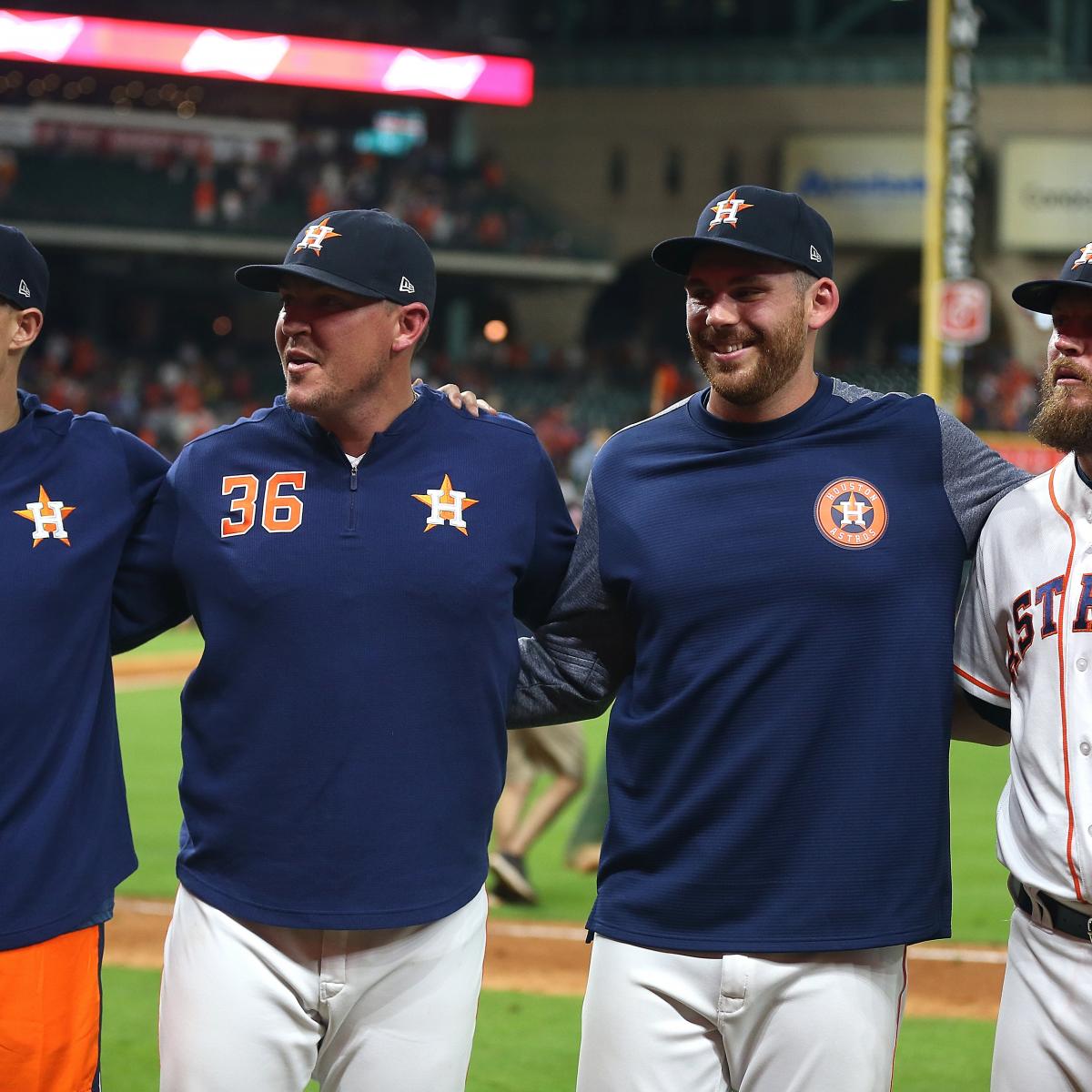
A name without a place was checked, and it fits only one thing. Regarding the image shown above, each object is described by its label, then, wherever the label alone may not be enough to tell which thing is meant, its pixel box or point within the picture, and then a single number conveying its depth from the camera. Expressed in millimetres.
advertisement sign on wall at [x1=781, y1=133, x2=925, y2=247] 68812
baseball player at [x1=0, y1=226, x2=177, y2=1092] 6297
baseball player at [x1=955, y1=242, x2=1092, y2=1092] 6156
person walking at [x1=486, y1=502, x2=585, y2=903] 15727
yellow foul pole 29234
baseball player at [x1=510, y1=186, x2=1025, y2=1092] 6227
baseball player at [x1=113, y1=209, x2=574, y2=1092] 6227
